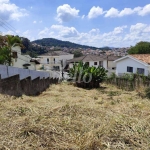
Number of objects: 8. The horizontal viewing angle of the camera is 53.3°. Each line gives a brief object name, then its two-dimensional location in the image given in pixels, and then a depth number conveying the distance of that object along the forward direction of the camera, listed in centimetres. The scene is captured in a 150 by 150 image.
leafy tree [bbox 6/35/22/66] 1550
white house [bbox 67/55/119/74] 2995
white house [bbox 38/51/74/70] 3450
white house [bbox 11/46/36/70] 2029
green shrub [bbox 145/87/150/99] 858
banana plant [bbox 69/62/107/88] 1332
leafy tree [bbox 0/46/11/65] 1457
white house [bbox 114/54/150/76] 1624
